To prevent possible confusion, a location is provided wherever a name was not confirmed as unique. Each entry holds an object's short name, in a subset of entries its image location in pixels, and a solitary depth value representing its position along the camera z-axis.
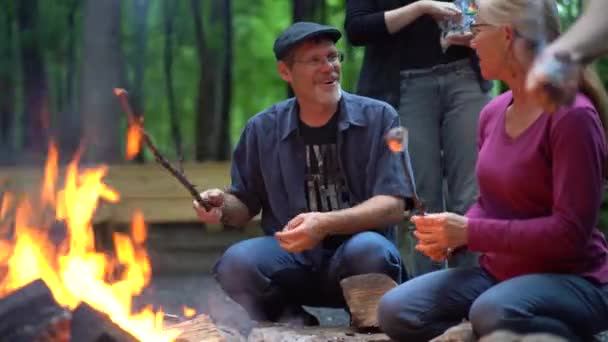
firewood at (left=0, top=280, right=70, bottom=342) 3.02
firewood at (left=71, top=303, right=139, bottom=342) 3.06
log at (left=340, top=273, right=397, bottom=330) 3.54
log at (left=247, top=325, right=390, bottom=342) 3.41
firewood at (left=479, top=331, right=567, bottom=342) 2.17
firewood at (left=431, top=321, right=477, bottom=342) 2.95
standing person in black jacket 3.98
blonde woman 2.76
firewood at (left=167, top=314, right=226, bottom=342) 3.14
